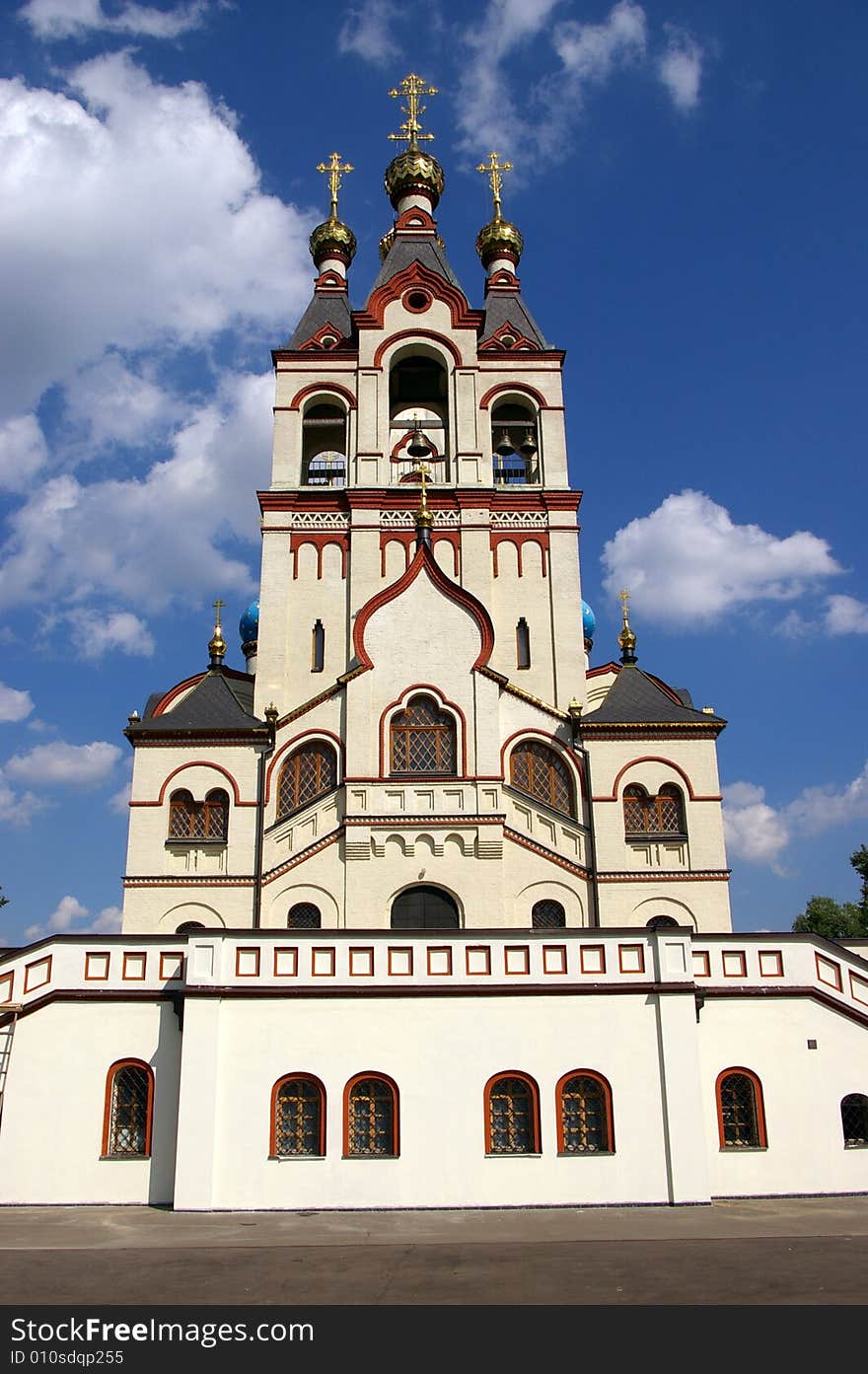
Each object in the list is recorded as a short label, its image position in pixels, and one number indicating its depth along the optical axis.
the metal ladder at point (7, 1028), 16.16
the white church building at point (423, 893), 15.66
